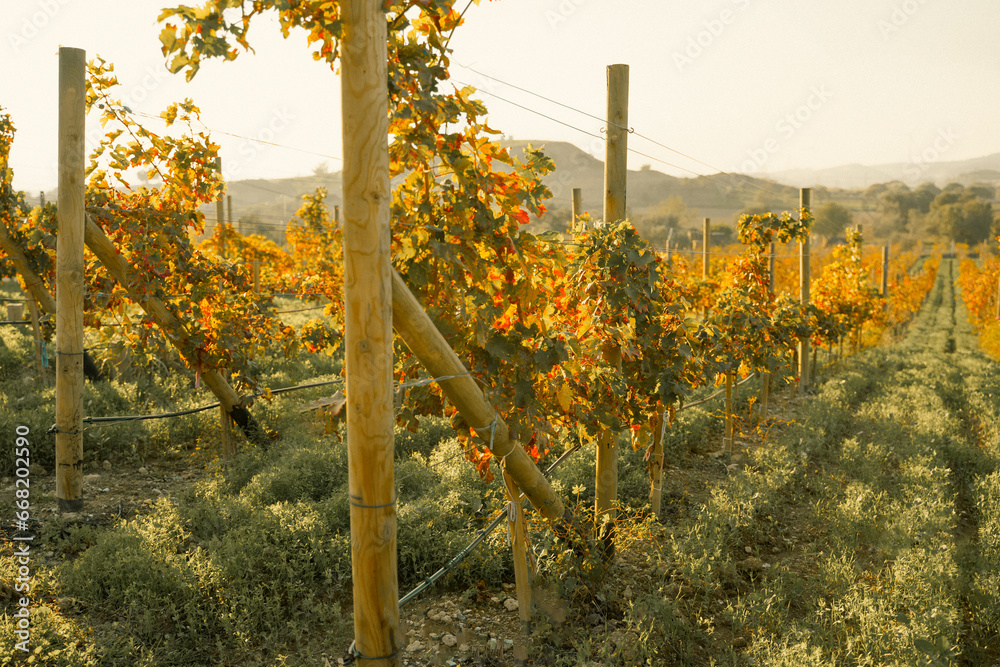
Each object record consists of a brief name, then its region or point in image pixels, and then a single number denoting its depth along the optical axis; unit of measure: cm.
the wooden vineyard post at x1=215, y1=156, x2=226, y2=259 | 710
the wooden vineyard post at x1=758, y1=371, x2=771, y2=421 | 851
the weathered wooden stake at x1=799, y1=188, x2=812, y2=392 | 992
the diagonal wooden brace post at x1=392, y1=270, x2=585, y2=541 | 230
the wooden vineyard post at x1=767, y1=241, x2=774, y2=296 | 842
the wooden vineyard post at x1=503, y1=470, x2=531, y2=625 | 315
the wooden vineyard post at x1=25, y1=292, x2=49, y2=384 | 762
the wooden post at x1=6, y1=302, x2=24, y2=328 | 1060
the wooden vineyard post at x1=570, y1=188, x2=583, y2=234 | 814
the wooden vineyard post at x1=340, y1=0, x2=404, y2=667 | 182
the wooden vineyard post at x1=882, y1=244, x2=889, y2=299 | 2026
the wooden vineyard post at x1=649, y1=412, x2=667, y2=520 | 461
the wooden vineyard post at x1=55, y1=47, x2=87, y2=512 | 423
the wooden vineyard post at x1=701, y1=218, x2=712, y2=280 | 1233
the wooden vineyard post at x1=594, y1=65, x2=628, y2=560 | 400
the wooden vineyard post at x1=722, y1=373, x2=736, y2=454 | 649
